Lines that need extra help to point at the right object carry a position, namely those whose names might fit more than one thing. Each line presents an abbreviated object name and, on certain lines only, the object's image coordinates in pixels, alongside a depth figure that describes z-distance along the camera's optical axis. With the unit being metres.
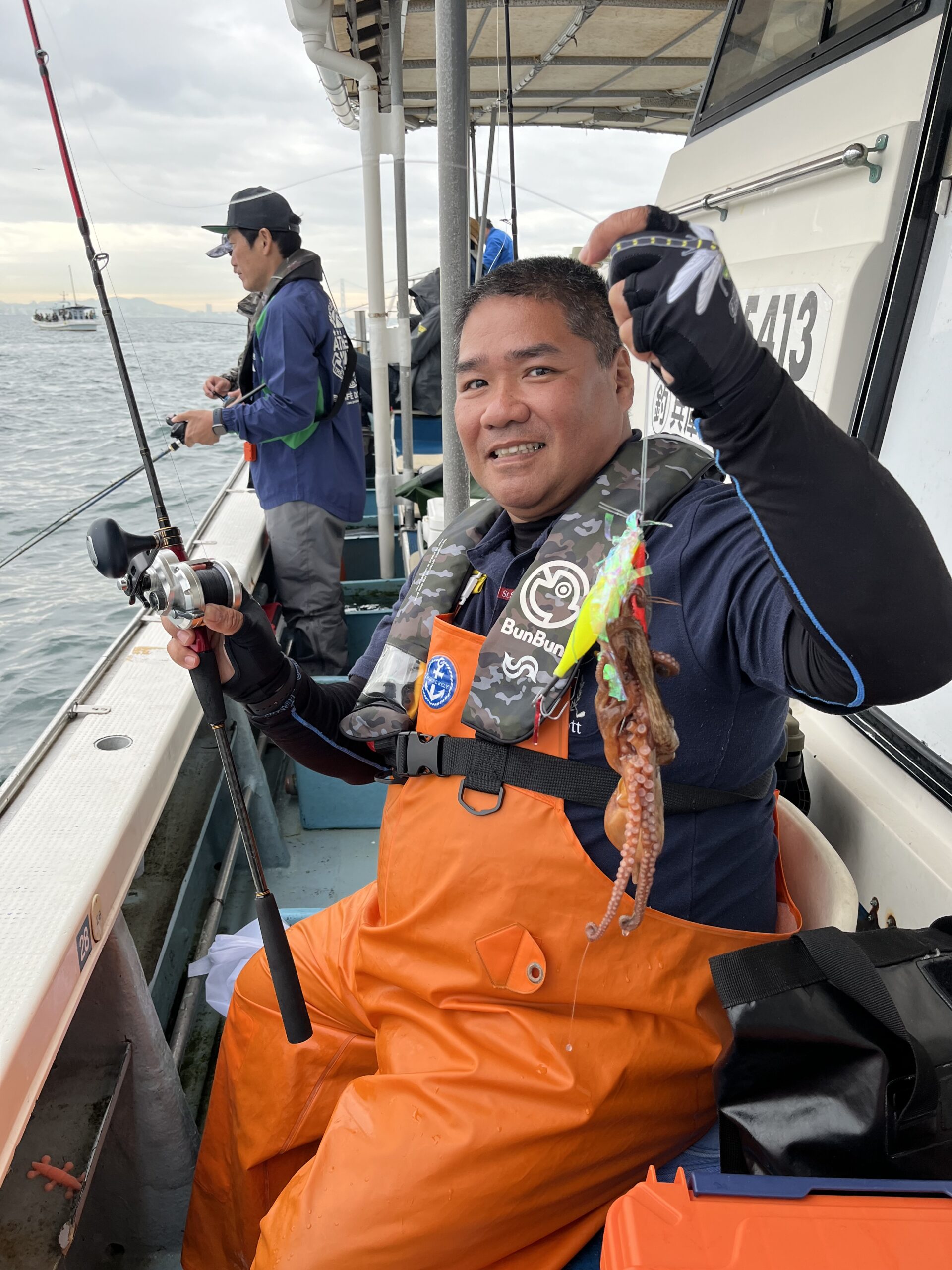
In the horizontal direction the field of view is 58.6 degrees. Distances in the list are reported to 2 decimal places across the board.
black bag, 1.13
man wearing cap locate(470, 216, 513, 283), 6.51
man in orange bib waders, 1.42
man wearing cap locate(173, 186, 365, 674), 4.23
